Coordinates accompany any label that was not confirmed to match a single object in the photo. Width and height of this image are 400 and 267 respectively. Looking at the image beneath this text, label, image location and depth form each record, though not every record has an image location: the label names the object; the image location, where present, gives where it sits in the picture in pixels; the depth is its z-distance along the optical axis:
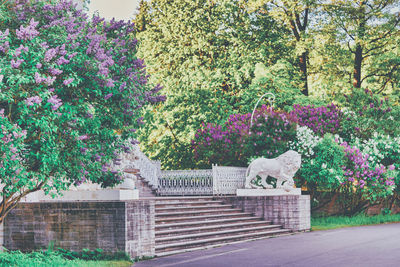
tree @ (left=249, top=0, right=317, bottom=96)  33.66
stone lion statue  20.73
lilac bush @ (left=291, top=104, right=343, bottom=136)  25.42
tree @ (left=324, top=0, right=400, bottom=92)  33.56
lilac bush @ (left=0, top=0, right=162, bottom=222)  10.17
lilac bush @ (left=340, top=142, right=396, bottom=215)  23.38
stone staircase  15.41
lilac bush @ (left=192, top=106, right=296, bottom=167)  23.92
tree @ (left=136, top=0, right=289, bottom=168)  32.31
